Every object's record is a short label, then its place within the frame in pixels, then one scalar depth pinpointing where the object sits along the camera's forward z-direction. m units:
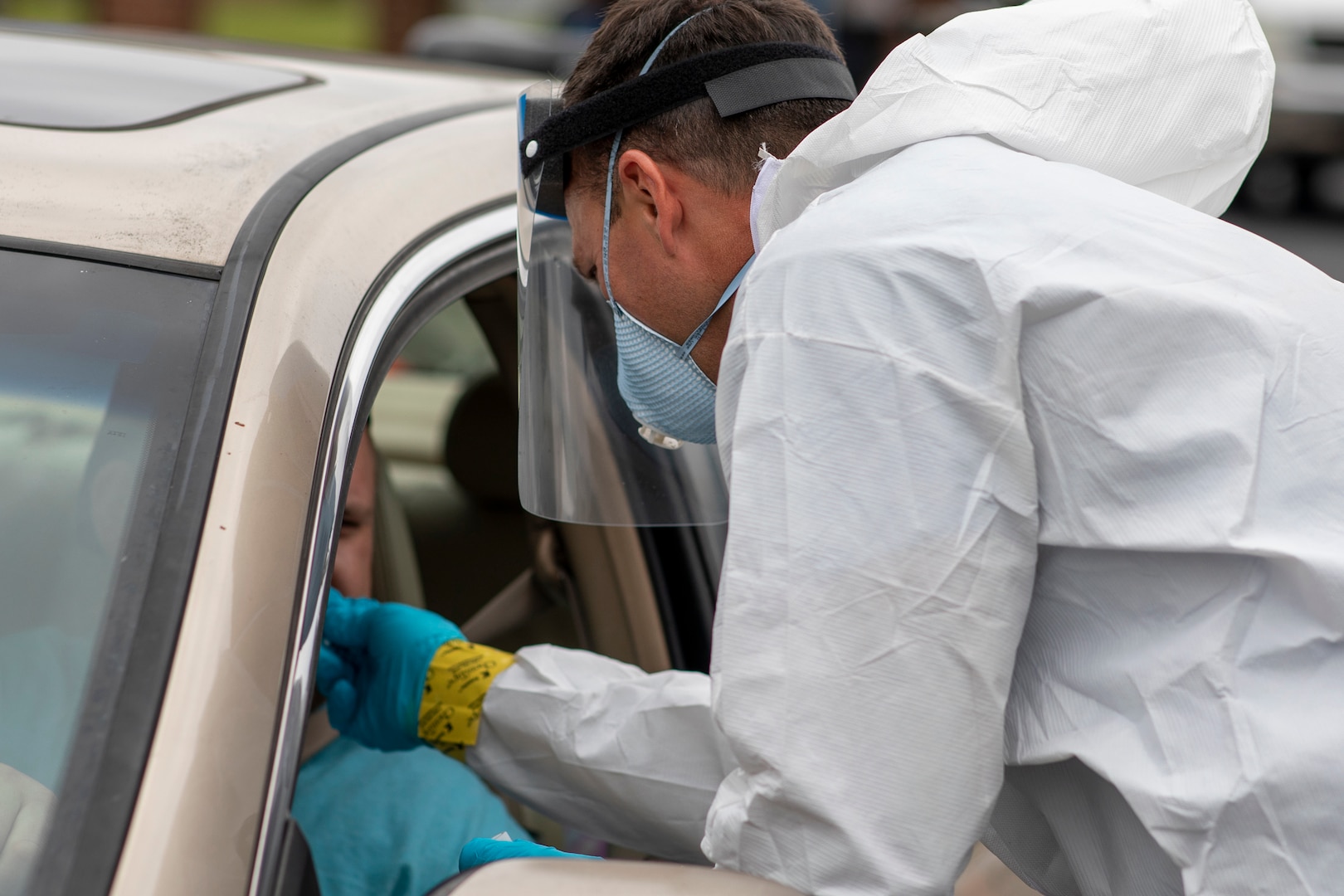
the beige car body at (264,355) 3.49
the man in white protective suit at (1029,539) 3.51
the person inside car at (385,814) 3.98
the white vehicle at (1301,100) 17.84
